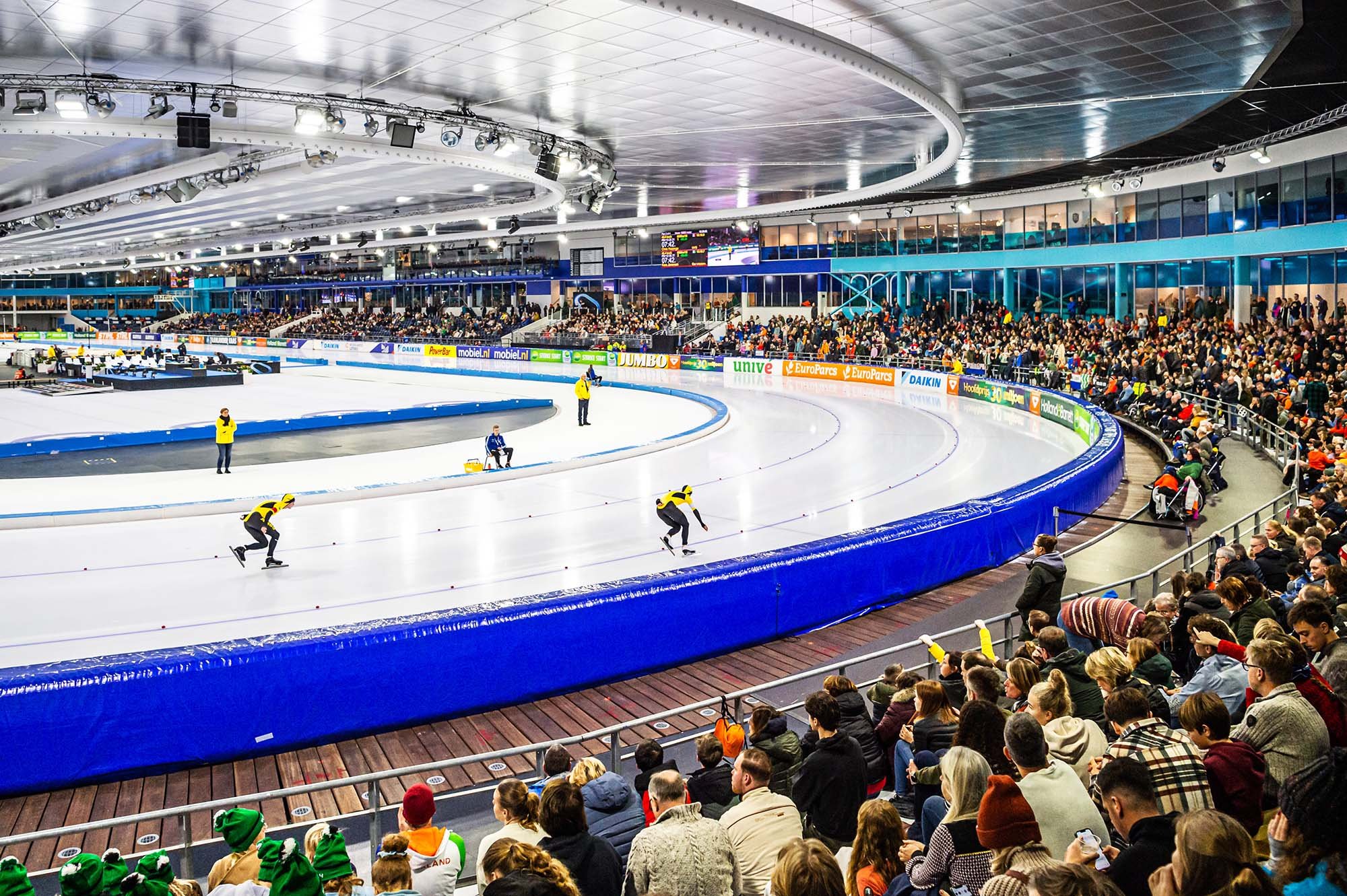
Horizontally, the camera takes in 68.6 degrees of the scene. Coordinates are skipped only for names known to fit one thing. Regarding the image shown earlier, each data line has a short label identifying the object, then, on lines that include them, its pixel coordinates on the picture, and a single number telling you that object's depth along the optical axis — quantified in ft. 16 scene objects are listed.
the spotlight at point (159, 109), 49.79
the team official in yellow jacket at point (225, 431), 57.06
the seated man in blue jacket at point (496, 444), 58.44
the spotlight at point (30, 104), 47.21
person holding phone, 9.29
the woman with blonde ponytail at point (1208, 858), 8.04
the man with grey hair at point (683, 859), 10.64
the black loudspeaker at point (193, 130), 50.37
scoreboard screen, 154.40
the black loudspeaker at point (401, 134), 57.57
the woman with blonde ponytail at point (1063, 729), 13.33
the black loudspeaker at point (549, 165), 66.59
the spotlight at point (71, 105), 47.44
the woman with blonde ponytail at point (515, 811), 12.18
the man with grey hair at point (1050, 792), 11.05
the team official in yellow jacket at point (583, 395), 81.20
